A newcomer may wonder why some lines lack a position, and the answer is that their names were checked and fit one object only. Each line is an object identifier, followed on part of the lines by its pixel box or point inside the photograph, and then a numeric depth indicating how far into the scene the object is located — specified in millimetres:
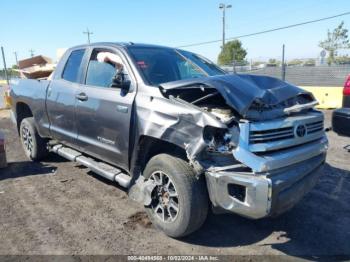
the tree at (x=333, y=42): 38156
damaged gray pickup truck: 3084
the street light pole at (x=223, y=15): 35809
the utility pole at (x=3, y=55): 15262
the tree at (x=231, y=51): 45625
